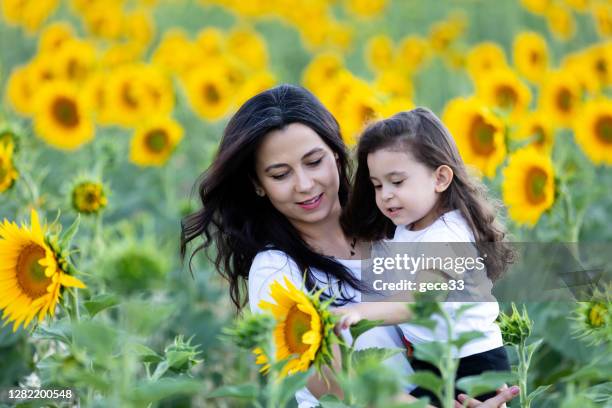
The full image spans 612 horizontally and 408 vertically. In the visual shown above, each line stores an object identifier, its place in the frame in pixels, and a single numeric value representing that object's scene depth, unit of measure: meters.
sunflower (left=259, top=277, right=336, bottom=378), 2.87
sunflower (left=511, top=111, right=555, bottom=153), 6.36
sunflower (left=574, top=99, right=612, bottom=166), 6.91
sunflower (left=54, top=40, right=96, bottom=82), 8.84
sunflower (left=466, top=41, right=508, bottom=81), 9.04
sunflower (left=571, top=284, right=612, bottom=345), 3.41
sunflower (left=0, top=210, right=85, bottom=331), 3.35
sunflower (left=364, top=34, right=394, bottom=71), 11.06
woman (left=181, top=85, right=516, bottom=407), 4.02
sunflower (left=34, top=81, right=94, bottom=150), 7.68
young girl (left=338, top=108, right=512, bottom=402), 3.62
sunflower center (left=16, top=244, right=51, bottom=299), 3.49
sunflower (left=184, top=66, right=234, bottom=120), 8.95
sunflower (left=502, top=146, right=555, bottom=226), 5.28
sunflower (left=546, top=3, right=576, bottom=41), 10.38
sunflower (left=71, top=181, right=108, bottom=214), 4.88
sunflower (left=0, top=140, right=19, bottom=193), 4.90
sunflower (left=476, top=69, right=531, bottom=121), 7.22
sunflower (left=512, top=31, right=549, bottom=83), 9.09
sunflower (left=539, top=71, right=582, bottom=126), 7.49
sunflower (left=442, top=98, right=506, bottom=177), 5.53
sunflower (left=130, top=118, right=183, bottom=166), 7.34
